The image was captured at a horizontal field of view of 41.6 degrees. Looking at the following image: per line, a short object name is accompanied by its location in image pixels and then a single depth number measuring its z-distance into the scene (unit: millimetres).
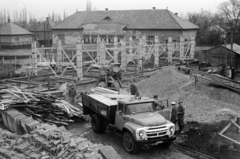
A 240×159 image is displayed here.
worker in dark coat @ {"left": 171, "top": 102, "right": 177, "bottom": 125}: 12334
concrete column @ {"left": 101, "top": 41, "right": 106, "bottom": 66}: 26456
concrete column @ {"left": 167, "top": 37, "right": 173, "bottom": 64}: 35938
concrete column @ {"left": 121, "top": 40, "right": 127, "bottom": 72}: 29172
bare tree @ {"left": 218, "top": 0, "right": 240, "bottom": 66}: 51128
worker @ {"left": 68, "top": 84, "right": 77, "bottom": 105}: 17469
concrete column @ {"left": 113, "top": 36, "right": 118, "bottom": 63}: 31283
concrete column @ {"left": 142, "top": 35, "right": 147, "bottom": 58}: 32281
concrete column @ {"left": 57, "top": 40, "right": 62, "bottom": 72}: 28691
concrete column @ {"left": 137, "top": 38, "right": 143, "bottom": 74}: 28992
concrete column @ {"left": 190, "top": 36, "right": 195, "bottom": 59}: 37844
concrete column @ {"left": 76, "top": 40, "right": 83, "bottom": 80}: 25000
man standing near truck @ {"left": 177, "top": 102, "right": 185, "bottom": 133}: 12547
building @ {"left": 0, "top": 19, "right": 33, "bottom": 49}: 57519
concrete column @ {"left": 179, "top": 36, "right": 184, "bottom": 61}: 37459
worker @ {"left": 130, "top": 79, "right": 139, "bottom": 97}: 15953
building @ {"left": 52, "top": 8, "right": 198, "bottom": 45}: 43344
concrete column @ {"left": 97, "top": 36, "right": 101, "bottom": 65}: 29941
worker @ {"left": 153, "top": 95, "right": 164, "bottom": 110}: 11641
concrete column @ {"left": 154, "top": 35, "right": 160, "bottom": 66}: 33875
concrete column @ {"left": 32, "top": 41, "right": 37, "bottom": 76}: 26250
